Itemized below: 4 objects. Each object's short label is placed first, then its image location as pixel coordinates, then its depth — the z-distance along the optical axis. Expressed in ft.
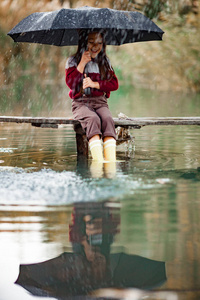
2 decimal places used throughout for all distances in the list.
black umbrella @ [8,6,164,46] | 35.22
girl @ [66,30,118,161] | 35.38
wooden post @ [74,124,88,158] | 39.79
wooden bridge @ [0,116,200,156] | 37.80
